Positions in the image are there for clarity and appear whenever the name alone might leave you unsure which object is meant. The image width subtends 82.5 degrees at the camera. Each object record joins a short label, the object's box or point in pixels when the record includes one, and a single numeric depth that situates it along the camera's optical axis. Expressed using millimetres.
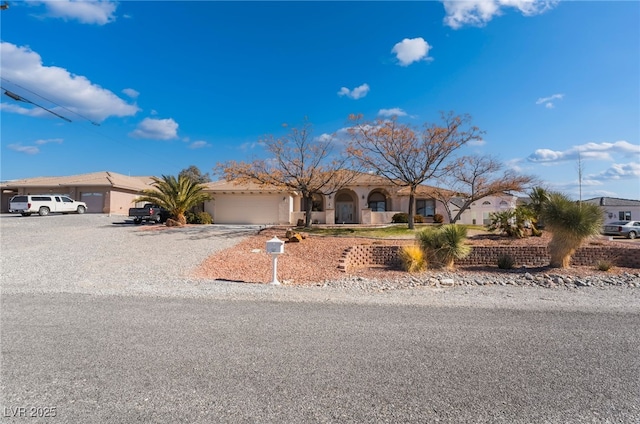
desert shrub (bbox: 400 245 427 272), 13125
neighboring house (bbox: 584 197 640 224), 42297
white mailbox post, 10812
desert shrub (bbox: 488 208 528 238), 18047
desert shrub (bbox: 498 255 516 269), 14008
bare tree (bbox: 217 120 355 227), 22672
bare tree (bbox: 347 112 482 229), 22484
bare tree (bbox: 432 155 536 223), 22641
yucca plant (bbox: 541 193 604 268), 12344
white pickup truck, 28156
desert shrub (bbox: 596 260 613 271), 12773
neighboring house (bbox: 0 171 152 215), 33281
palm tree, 23125
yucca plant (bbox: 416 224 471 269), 13609
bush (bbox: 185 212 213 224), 27297
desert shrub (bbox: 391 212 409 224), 29188
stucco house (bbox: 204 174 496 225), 29625
